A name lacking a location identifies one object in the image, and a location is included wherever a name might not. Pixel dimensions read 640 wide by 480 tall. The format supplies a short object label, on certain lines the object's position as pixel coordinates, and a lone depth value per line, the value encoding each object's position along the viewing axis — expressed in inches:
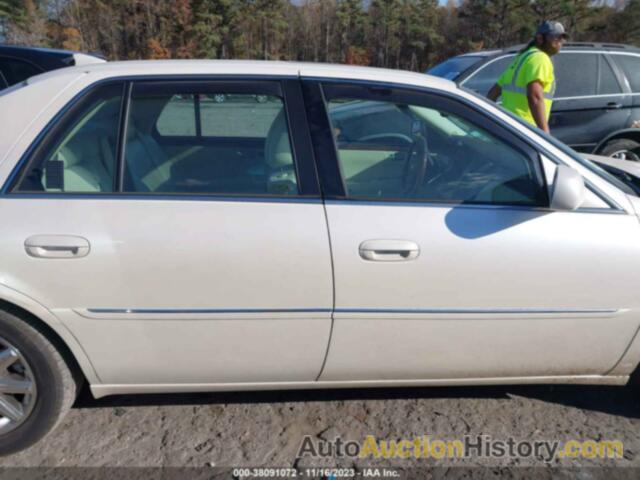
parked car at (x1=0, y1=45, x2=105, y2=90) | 190.5
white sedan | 85.0
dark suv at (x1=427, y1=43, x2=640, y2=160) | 243.3
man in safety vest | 170.4
